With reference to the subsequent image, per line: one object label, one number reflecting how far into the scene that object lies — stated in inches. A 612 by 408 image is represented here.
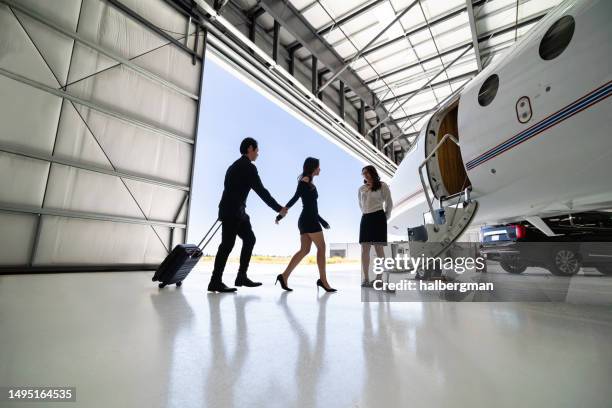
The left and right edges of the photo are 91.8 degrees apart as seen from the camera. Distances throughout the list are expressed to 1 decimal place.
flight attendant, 122.4
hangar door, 173.5
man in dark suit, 110.2
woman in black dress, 118.3
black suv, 171.7
